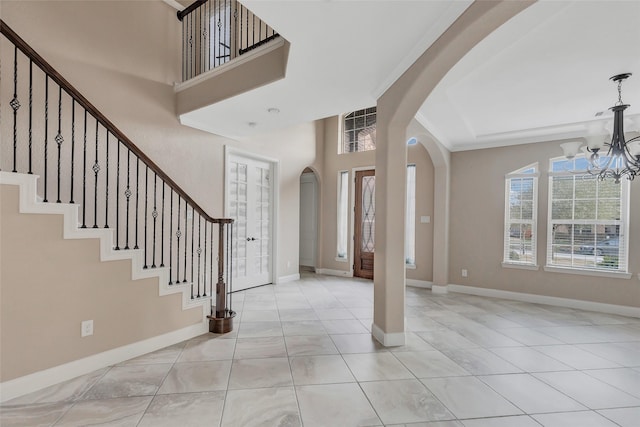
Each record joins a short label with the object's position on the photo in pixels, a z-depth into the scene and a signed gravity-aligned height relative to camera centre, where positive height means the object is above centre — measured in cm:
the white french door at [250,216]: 498 -10
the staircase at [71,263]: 211 -45
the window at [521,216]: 482 -4
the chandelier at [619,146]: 295 +71
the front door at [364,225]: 632 -28
